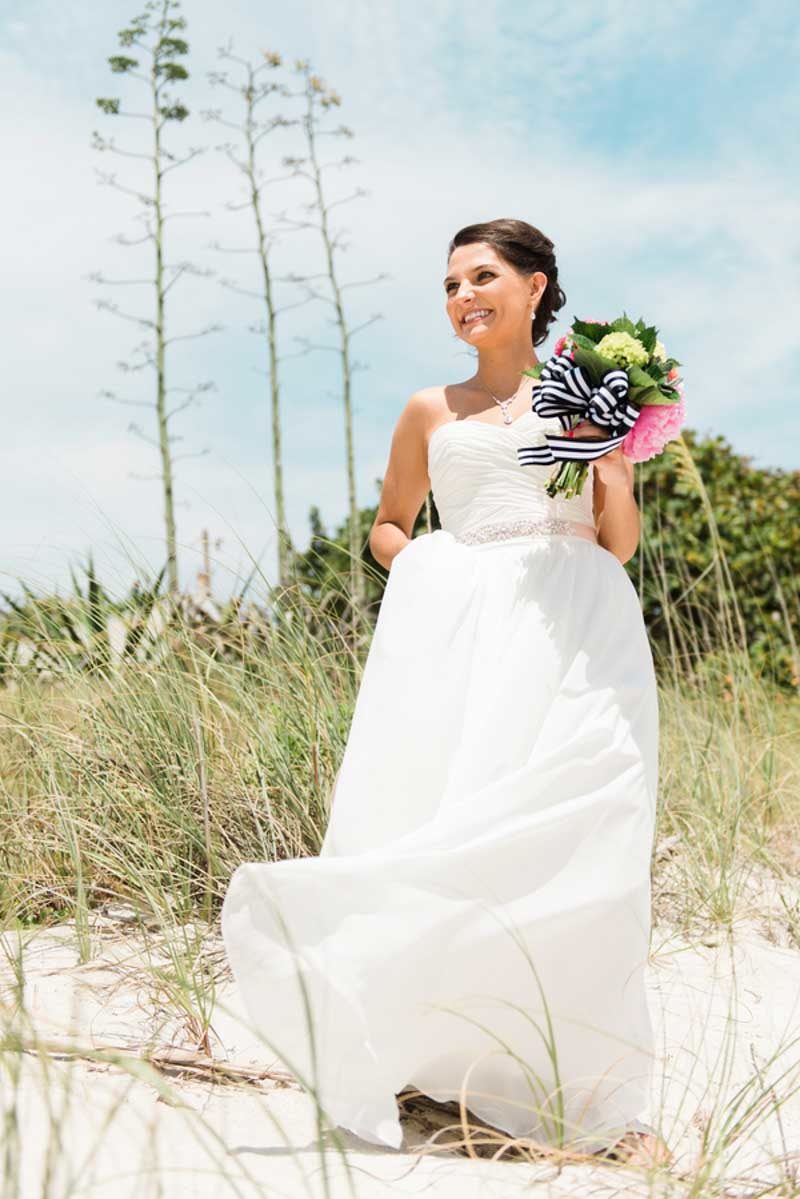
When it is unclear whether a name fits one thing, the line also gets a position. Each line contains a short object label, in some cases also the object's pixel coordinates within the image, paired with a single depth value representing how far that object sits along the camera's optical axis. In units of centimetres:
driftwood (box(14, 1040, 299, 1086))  280
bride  244
